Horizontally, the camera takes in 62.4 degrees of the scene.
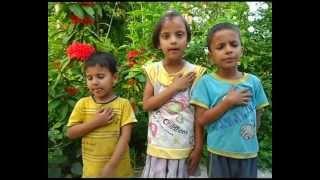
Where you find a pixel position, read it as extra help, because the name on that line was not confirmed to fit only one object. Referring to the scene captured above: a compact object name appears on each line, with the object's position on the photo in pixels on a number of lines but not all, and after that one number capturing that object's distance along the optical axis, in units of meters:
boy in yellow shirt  1.47
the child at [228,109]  1.41
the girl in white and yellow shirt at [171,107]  1.45
